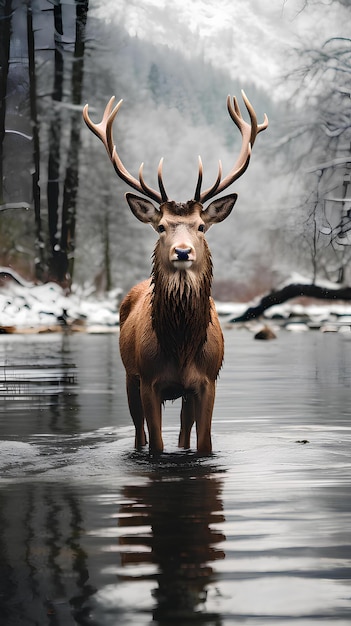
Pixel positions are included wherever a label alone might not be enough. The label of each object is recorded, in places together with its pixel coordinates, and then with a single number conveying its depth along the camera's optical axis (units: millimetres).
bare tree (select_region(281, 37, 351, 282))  36219
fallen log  42094
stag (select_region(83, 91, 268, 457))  10844
